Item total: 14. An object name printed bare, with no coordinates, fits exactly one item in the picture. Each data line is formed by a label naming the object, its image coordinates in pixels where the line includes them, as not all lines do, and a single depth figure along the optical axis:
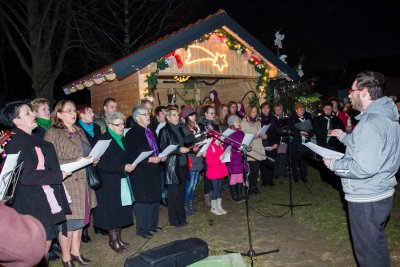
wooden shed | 8.06
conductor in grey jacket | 3.04
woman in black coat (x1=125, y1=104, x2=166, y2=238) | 5.30
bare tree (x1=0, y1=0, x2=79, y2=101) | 14.66
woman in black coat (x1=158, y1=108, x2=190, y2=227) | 5.83
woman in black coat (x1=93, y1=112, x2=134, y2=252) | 4.89
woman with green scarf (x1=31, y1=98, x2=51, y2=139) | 4.80
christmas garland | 8.23
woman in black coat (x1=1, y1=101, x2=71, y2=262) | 3.49
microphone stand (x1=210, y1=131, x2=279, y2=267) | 4.48
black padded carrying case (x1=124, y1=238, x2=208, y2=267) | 3.97
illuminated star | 9.53
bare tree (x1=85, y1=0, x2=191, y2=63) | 17.96
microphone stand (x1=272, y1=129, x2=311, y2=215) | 6.49
